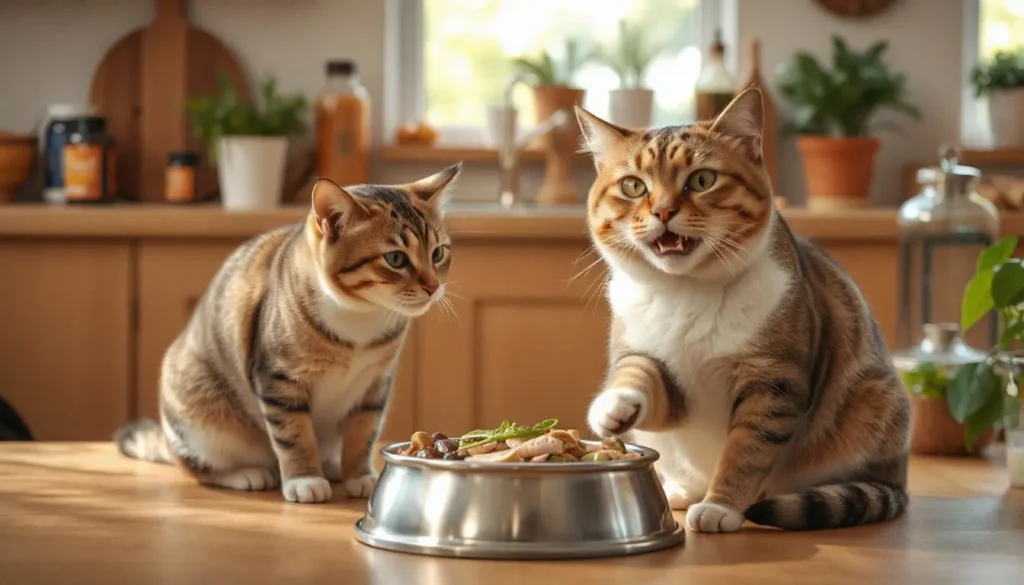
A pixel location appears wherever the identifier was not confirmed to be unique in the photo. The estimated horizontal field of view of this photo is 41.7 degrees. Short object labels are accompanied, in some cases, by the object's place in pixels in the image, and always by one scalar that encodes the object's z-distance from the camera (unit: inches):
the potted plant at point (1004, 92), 151.3
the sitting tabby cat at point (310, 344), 65.2
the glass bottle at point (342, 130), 147.6
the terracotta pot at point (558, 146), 150.6
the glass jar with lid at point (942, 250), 123.9
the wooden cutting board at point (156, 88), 149.2
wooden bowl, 143.9
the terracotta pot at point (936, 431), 81.7
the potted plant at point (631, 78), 149.3
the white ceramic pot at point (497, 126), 148.1
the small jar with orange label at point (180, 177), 144.0
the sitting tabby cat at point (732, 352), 59.2
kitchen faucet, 147.0
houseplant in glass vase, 69.1
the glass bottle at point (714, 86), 145.4
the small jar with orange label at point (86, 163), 138.6
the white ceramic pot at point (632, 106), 149.2
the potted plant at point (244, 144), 141.2
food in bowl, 52.8
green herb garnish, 56.0
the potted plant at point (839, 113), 145.7
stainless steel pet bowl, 51.0
